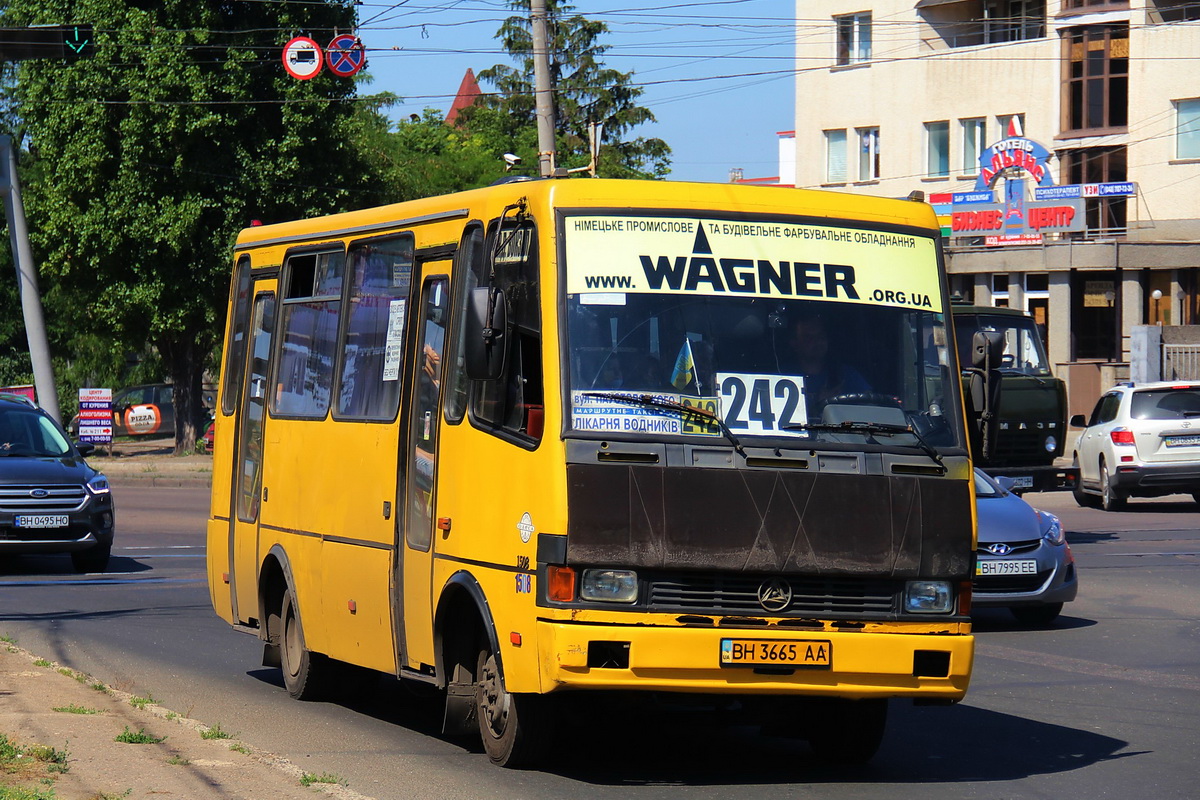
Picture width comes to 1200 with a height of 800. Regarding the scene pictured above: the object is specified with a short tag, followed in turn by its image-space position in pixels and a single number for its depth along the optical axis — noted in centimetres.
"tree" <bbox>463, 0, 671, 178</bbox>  7638
